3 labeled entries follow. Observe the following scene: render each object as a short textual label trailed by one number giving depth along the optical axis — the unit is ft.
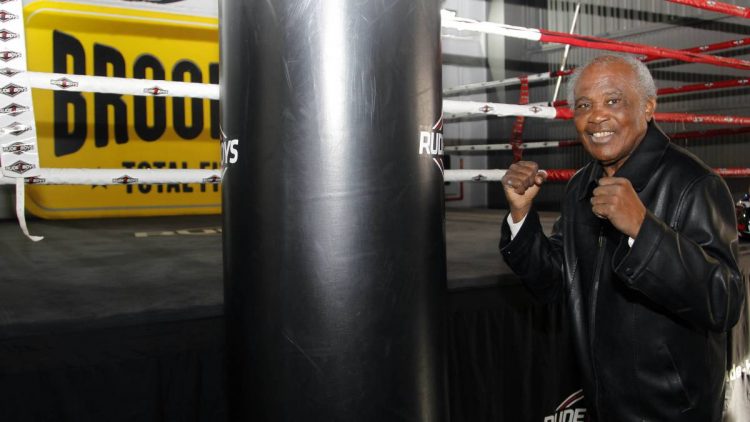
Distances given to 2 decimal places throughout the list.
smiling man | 3.29
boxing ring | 3.03
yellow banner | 14.48
